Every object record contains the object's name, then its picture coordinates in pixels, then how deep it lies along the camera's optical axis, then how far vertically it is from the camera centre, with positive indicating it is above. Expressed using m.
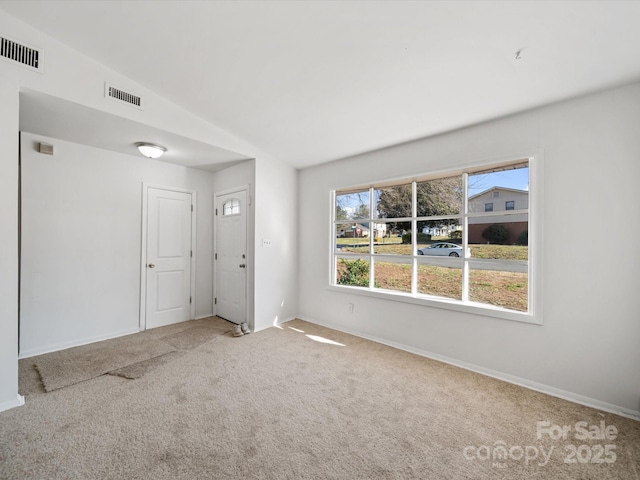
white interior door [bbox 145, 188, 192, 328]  3.88 -0.28
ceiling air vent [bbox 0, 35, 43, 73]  1.98 +1.47
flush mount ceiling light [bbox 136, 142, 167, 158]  3.18 +1.12
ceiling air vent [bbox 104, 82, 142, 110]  2.47 +1.43
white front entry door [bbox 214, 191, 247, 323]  4.05 -0.27
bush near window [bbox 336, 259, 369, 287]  3.84 -0.49
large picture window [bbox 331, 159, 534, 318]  2.60 +0.03
